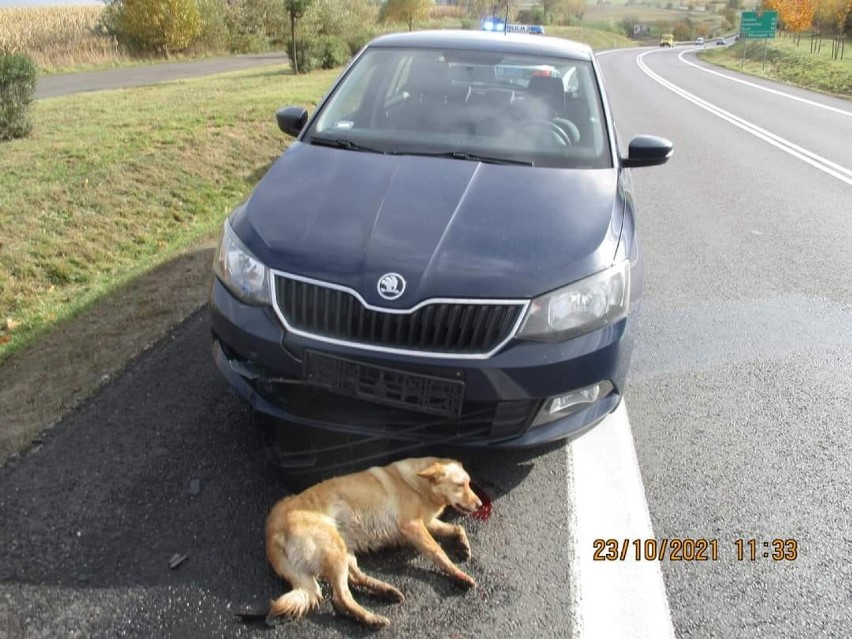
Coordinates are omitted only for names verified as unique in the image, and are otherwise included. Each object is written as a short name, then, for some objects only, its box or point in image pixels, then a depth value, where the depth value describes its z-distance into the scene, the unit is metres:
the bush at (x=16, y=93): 9.09
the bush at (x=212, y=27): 34.78
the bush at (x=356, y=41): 26.01
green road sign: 48.69
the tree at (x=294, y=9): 19.89
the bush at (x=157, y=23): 31.78
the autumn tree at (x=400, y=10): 43.38
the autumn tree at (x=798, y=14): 52.50
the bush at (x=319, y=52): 21.69
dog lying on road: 2.40
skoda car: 2.71
